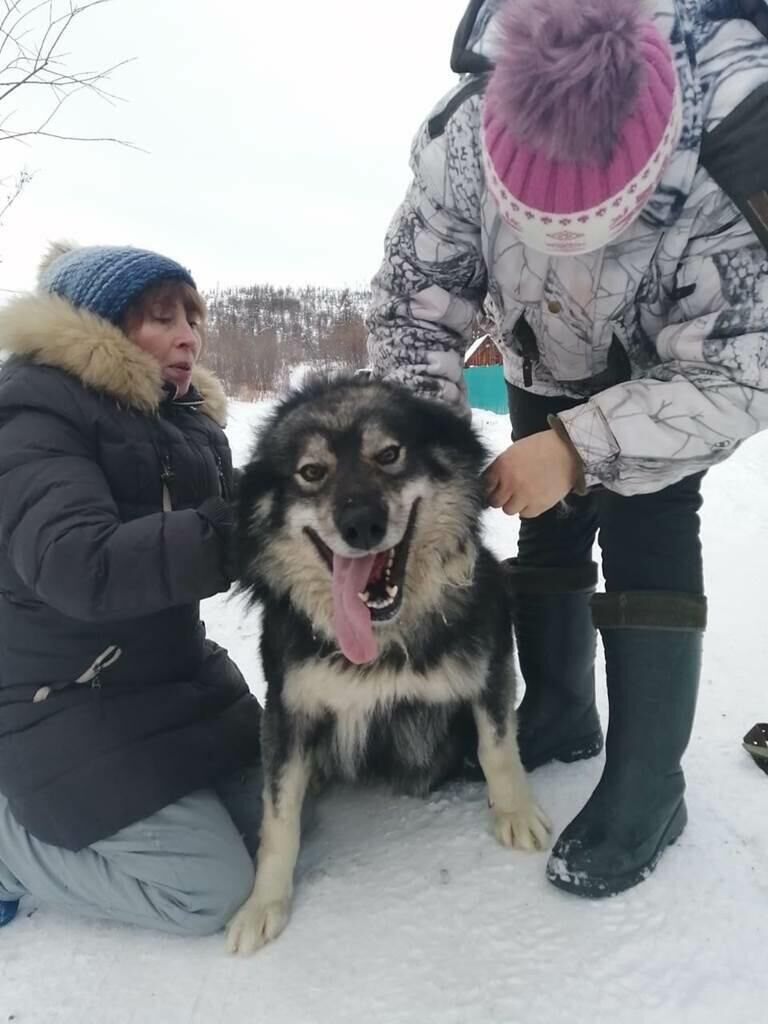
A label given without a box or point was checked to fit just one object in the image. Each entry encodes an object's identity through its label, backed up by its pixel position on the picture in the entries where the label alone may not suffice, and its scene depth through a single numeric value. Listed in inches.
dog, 61.1
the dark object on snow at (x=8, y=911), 60.1
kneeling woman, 56.7
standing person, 45.9
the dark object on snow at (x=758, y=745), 70.2
